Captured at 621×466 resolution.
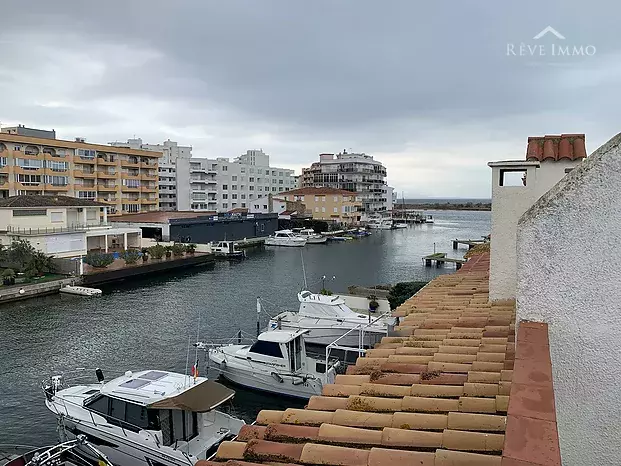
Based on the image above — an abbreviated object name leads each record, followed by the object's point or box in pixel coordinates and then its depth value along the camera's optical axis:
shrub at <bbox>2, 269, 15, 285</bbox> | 26.55
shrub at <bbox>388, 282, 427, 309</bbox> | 20.61
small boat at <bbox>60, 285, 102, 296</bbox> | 26.95
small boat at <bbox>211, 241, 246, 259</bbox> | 43.81
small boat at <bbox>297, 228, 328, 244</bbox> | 59.06
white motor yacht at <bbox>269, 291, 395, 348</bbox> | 16.45
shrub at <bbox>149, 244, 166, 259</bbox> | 36.38
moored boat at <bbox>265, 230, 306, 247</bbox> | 54.47
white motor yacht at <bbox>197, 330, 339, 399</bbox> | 13.39
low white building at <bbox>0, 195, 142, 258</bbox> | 31.97
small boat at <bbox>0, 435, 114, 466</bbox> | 8.35
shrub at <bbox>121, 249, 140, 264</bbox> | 33.97
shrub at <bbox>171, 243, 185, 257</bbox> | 39.03
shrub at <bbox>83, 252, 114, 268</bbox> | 31.45
